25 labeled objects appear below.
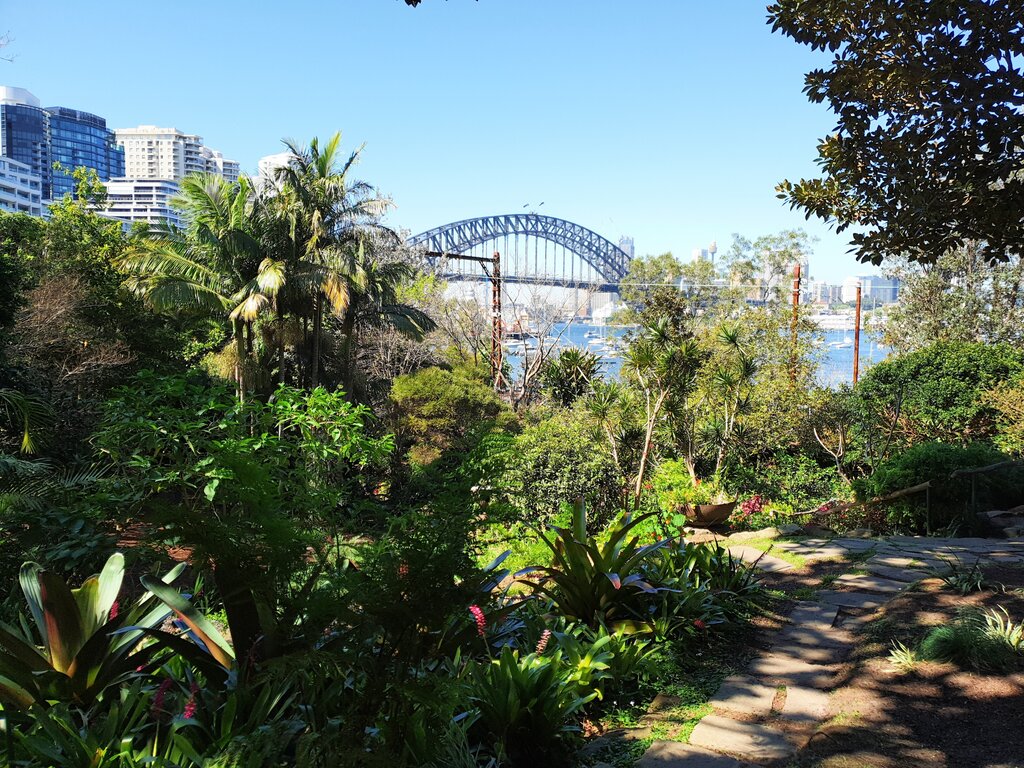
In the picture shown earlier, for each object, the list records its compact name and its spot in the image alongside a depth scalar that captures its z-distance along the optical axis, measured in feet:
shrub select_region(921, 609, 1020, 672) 10.57
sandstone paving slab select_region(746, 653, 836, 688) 10.89
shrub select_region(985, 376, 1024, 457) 35.79
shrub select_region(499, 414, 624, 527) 32.40
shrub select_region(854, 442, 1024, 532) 24.62
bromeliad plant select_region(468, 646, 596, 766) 8.66
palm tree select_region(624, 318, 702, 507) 28.07
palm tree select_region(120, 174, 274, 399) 51.44
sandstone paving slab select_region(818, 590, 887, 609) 14.43
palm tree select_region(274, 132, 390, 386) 54.54
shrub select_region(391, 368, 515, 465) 59.00
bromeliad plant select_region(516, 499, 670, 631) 12.62
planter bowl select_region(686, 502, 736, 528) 26.68
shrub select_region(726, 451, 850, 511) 39.22
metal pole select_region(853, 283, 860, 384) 70.49
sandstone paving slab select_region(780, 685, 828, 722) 9.68
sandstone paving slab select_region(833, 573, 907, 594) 15.40
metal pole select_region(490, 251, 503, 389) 74.57
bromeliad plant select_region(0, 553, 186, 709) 8.54
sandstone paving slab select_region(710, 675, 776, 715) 10.03
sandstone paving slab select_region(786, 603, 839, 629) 13.53
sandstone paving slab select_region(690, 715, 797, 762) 8.67
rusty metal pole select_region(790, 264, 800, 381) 46.74
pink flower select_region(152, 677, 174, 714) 7.56
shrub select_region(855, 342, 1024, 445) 43.60
